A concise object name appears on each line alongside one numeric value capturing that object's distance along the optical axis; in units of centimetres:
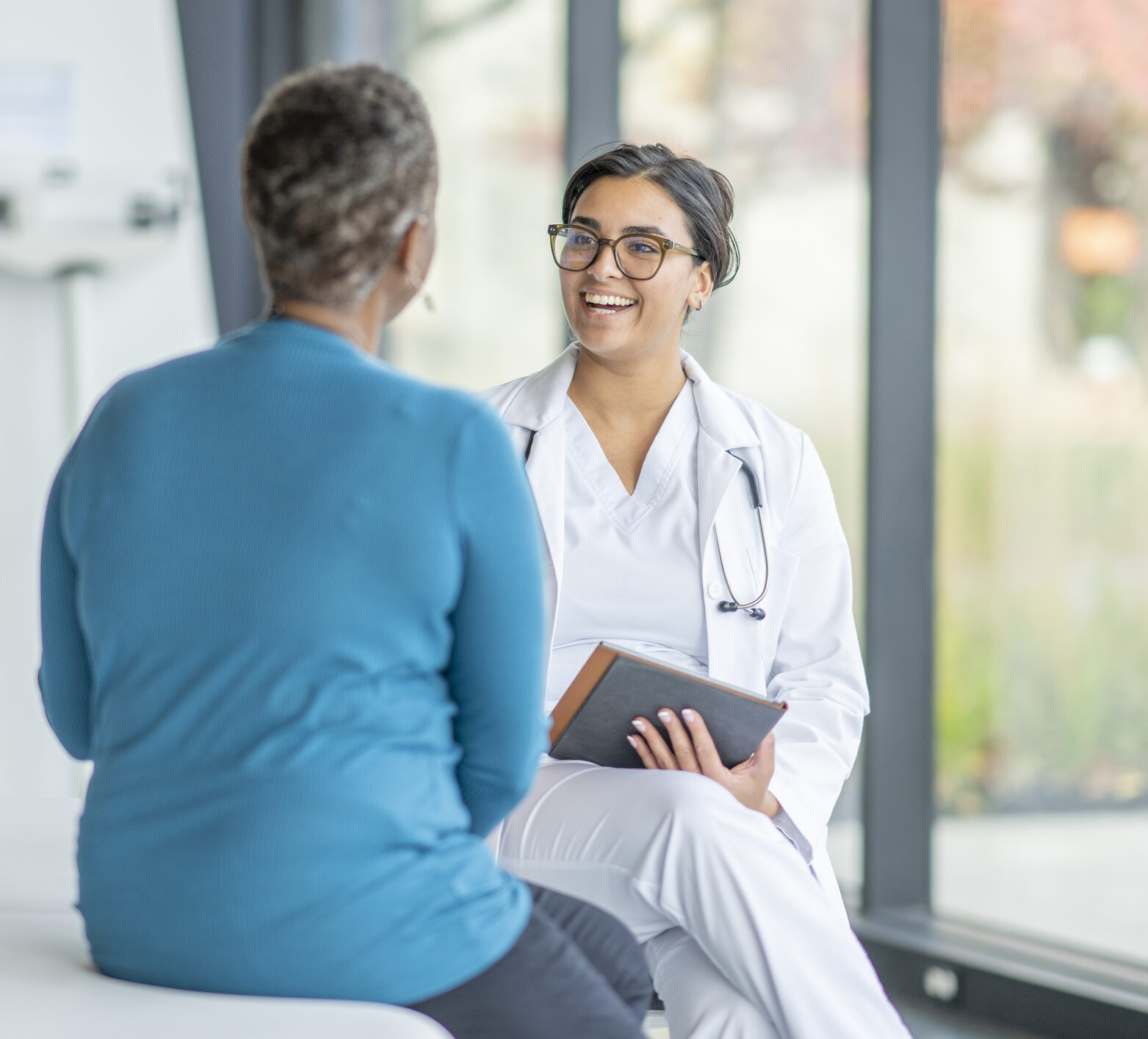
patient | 278
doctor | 315
